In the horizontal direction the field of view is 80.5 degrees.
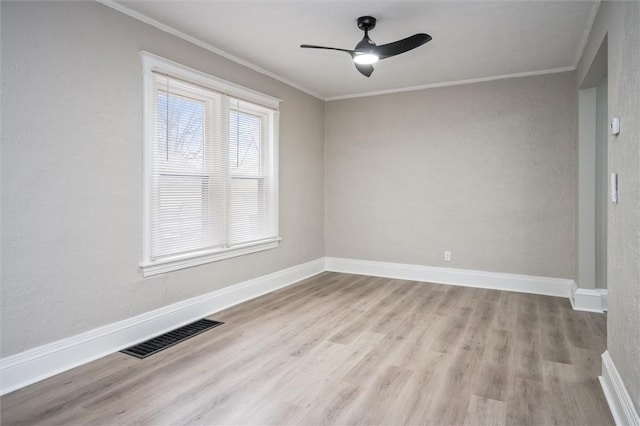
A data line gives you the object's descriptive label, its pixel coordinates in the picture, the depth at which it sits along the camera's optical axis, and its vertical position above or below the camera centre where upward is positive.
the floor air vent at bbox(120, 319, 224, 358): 2.96 -1.10
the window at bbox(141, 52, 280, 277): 3.28 +0.42
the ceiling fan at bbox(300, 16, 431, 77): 3.00 +1.31
